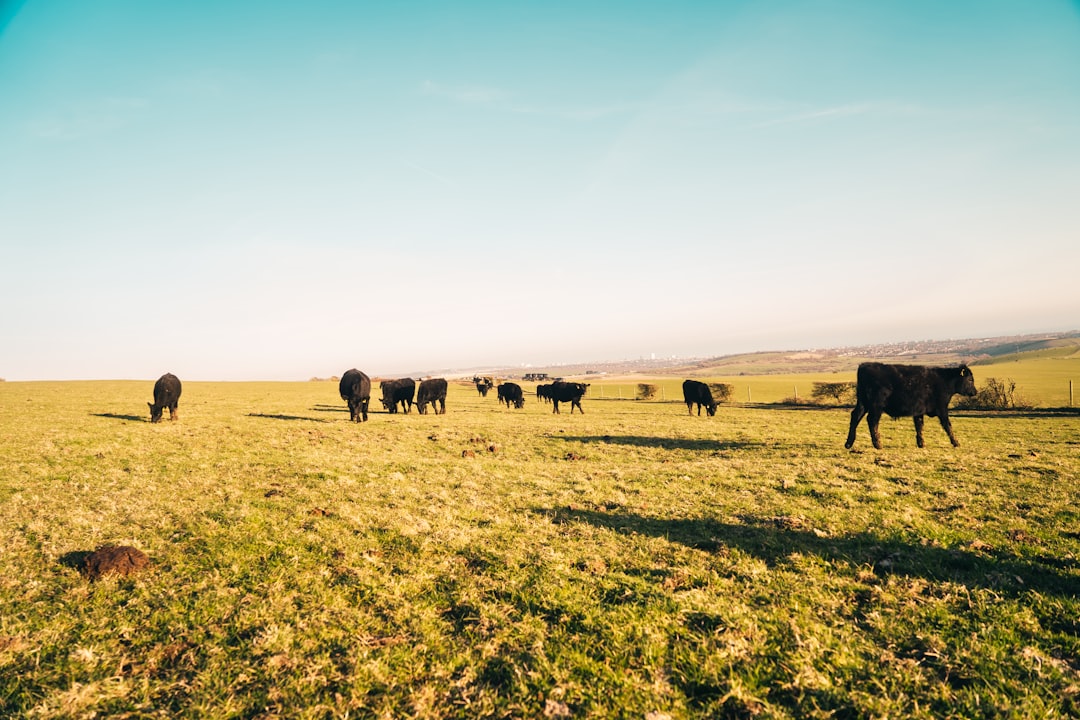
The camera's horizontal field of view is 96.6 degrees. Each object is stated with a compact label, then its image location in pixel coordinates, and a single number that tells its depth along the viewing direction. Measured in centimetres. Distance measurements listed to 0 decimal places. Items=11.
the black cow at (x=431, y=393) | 3216
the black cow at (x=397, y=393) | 3183
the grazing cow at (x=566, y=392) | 3484
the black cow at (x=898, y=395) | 1551
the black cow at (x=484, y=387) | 5675
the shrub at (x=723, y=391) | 4959
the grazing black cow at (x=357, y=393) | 2548
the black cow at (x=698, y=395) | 3197
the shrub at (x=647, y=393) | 5707
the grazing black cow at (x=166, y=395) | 2275
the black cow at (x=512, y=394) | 4044
